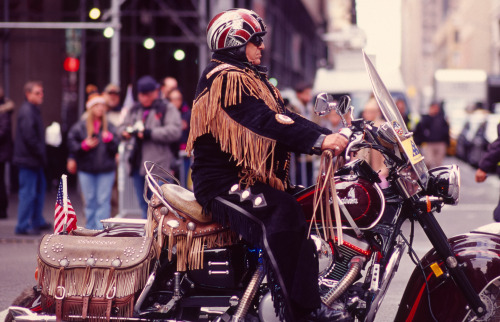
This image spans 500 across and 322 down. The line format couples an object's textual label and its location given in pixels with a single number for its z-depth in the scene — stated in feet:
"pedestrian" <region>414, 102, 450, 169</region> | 67.62
